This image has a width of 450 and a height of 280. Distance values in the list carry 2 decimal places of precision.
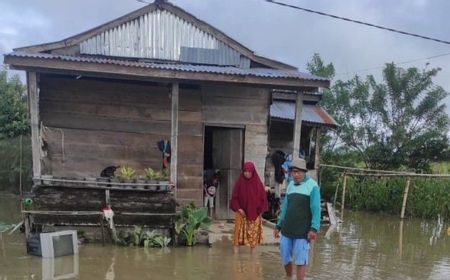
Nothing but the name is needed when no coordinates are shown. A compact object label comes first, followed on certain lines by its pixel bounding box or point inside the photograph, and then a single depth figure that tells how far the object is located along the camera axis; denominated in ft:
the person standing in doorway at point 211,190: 43.34
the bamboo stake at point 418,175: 56.84
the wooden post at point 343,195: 67.19
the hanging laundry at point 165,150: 39.75
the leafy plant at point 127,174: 33.96
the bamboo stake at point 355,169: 63.77
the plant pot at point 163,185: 33.83
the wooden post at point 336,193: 71.92
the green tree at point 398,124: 74.90
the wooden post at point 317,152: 61.02
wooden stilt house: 35.50
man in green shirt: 22.47
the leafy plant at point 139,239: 33.09
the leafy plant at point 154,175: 34.81
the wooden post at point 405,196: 59.62
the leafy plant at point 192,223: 33.60
